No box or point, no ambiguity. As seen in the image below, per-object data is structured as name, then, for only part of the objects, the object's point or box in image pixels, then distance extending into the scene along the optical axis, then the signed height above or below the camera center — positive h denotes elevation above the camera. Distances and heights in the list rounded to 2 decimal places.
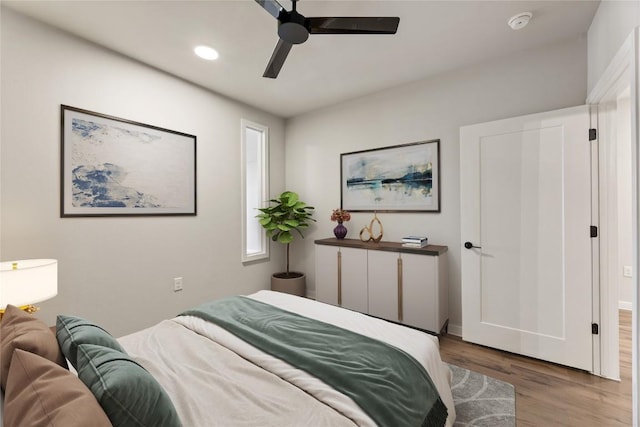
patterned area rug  1.67 -1.22
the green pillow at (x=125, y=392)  0.74 -0.49
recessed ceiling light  2.42 +1.43
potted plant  3.73 -0.11
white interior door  2.17 -0.19
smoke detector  2.03 +1.42
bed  0.76 -0.66
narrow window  3.93 +0.41
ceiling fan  1.60 +1.11
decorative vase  3.49 -0.21
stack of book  2.88 -0.30
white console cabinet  2.68 -0.70
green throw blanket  1.07 -0.65
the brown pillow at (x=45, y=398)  0.62 -0.44
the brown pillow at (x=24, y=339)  0.86 -0.41
